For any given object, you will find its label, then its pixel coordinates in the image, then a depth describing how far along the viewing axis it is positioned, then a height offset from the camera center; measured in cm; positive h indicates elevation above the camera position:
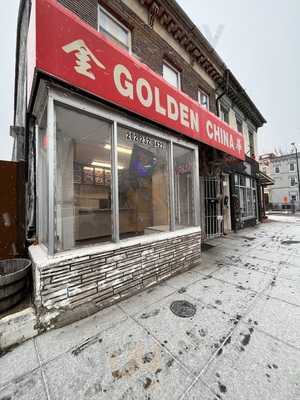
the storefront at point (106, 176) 249 +63
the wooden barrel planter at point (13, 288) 221 -105
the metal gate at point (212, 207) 693 -11
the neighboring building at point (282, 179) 3067 +429
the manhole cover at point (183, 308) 247 -155
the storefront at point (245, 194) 875 +52
